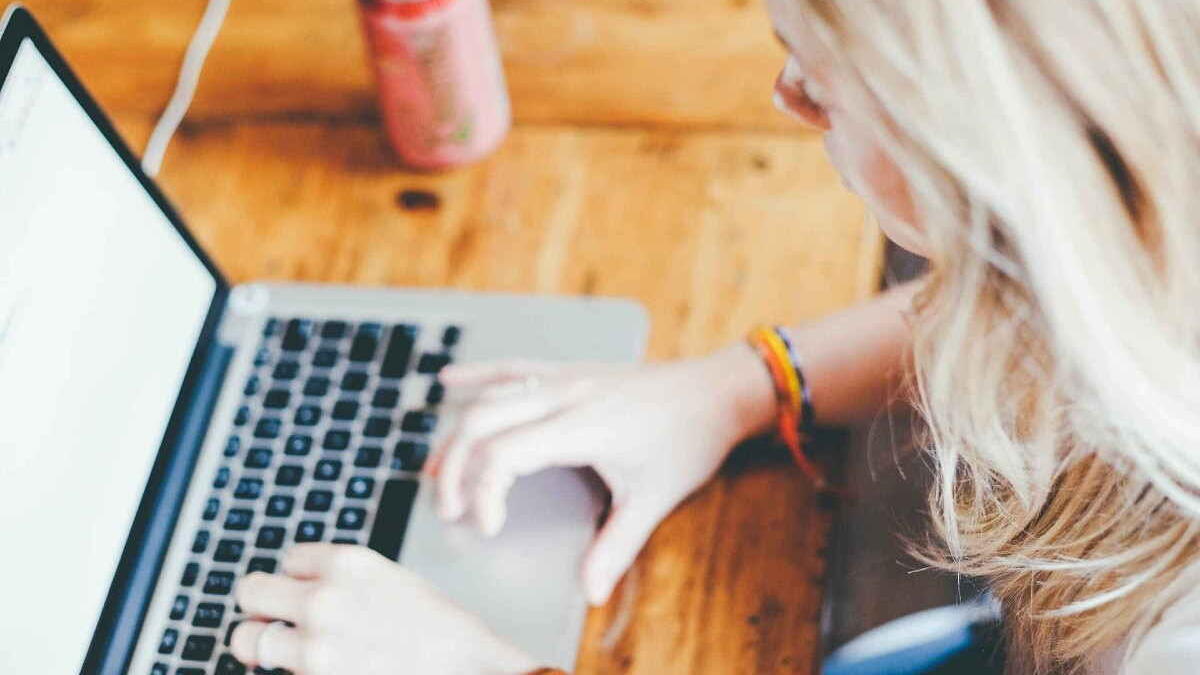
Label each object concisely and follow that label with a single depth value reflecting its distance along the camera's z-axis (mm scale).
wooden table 702
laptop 613
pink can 765
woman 413
